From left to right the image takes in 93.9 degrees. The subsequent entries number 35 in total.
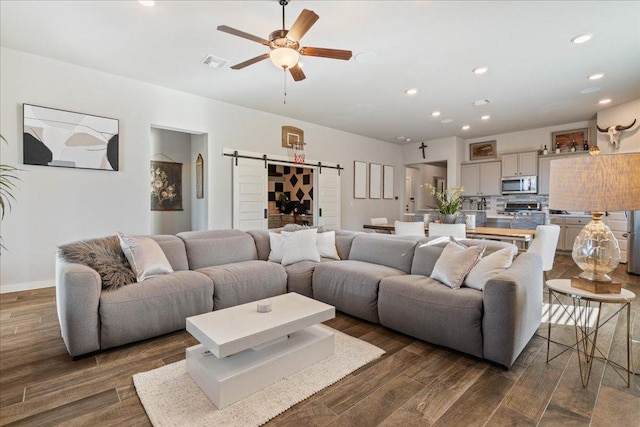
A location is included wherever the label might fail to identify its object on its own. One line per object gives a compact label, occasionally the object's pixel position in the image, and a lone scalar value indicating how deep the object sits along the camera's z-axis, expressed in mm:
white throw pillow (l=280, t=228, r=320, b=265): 3564
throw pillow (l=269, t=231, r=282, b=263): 3645
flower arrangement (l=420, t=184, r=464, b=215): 4328
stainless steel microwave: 6910
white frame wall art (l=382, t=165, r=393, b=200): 8484
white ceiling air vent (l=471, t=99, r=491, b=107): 5094
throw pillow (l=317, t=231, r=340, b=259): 3777
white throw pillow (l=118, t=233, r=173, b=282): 2625
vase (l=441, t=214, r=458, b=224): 4320
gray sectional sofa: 2098
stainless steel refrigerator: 4574
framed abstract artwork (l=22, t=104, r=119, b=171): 3654
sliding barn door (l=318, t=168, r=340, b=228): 6809
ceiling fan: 2412
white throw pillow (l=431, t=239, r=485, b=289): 2443
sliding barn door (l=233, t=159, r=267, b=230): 5406
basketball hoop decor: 6184
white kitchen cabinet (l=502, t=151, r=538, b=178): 6902
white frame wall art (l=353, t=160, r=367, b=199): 7652
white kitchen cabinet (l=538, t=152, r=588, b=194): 6670
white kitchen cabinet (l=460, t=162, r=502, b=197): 7531
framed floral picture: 5891
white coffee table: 1668
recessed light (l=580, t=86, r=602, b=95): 4570
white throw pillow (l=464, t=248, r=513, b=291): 2314
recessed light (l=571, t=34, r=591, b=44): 3115
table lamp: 1775
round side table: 1798
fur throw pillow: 2400
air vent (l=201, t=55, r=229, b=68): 3632
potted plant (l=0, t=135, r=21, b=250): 3475
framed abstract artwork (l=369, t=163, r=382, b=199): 8102
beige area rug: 1565
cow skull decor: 5371
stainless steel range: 7039
